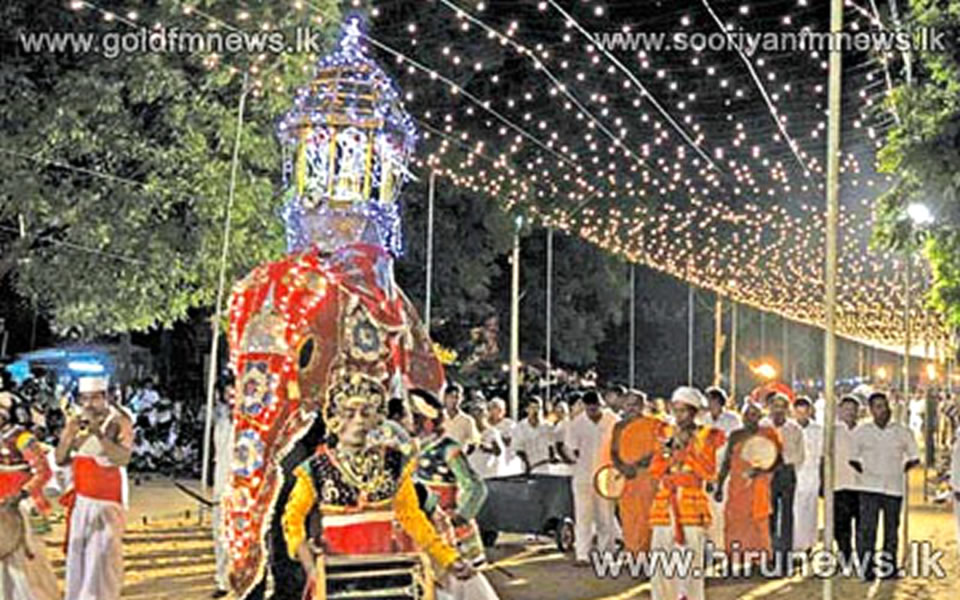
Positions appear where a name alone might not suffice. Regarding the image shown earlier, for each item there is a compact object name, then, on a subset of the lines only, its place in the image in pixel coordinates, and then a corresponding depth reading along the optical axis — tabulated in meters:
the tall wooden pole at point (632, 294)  35.24
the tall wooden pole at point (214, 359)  14.26
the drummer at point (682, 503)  10.12
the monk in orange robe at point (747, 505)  14.14
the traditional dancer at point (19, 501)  9.45
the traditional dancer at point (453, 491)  7.91
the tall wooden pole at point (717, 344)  39.47
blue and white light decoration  10.14
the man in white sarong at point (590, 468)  15.23
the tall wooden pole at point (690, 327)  36.97
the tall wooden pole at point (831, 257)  8.30
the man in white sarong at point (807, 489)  16.08
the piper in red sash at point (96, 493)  9.97
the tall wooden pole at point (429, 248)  19.84
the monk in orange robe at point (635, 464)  11.28
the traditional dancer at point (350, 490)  6.90
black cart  15.36
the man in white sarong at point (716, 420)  14.86
